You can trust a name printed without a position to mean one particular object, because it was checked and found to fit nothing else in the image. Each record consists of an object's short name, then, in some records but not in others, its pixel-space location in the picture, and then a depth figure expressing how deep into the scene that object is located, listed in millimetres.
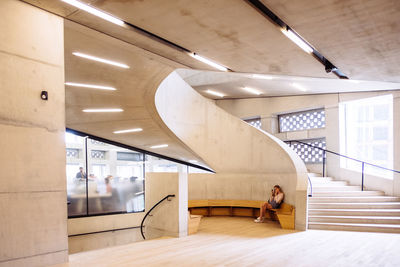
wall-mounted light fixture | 3832
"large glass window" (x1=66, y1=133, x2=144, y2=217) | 10016
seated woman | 8047
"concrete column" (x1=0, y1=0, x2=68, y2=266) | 3482
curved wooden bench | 9102
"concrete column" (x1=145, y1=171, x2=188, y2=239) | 6551
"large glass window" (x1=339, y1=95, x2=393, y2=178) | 10797
